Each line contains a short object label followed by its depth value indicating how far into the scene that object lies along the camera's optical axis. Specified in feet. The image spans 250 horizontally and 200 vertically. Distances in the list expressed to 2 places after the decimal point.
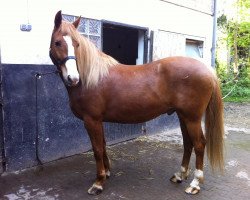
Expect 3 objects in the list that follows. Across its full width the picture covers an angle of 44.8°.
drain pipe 24.56
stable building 12.09
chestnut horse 10.61
